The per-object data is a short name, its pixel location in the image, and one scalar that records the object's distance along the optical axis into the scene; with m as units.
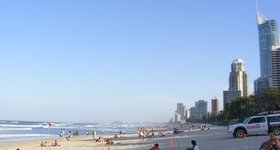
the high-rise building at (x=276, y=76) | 187.99
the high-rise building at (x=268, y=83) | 194.70
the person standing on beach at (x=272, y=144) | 12.99
